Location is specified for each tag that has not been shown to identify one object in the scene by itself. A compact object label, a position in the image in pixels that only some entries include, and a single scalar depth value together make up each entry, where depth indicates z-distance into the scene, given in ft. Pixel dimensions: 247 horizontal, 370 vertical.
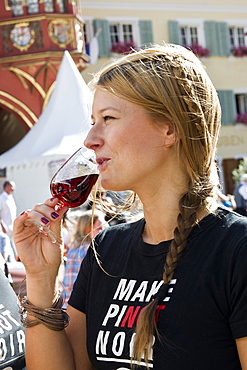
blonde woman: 5.88
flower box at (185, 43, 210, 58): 75.15
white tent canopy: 31.35
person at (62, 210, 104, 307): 17.93
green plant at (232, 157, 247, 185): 70.38
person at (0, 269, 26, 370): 7.14
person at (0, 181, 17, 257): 37.06
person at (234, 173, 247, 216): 48.91
